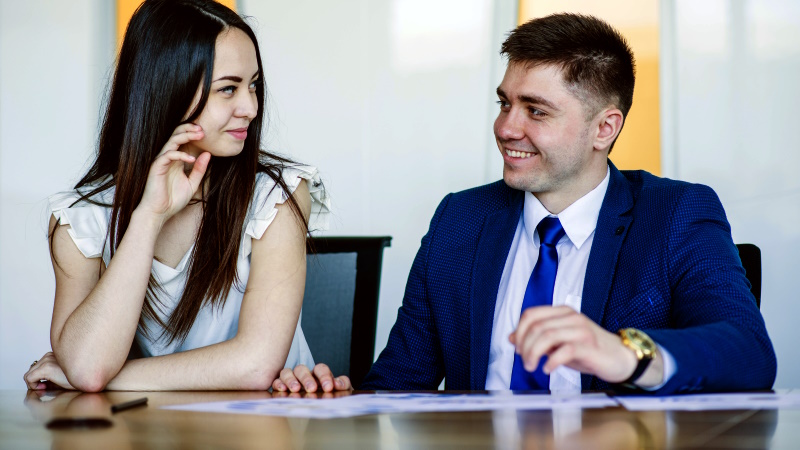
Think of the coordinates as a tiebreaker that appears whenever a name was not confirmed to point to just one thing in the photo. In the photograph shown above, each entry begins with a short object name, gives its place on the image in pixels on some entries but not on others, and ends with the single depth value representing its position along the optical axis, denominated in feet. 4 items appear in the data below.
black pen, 4.03
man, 5.44
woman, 5.55
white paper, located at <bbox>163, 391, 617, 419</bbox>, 3.77
